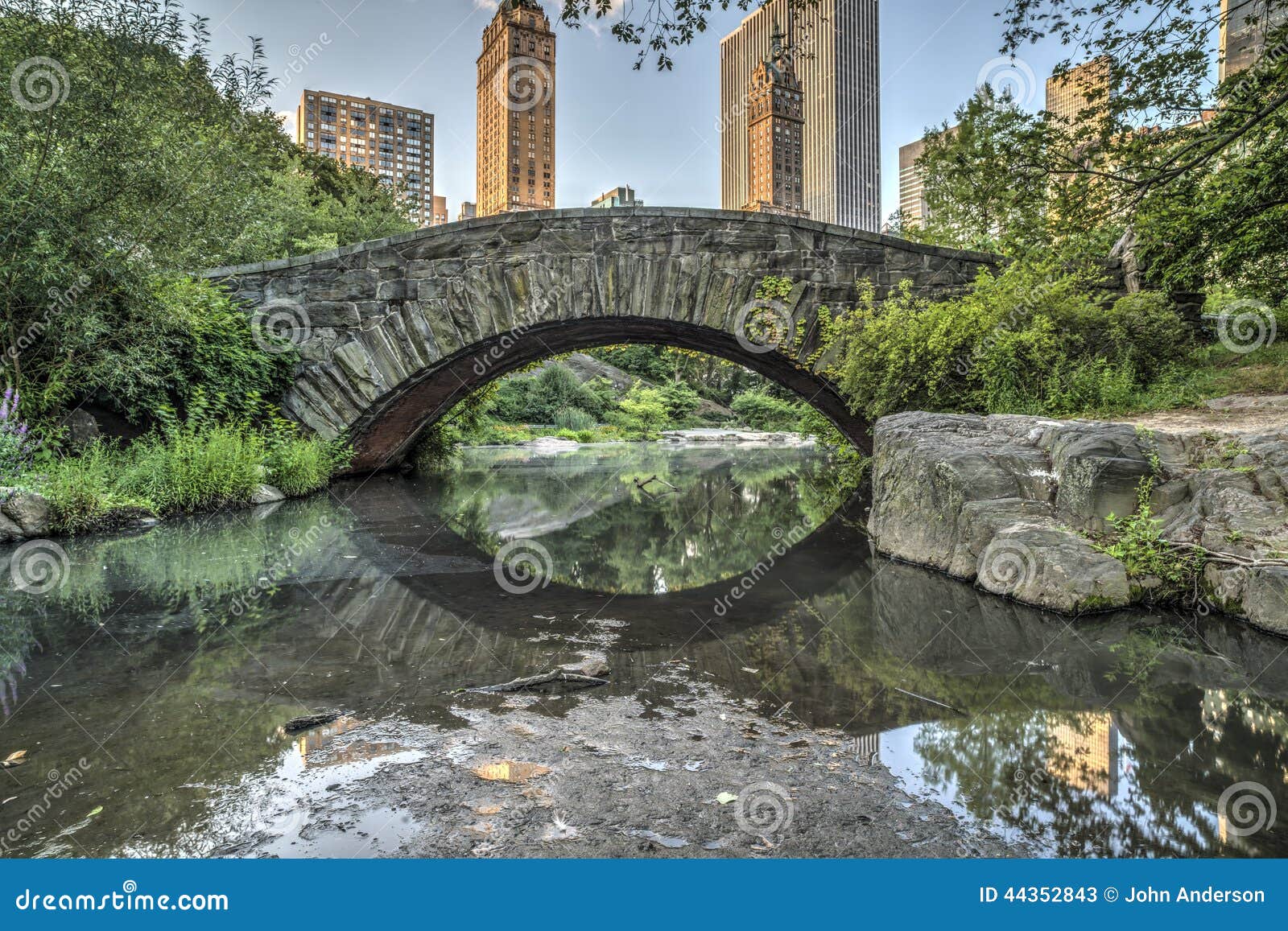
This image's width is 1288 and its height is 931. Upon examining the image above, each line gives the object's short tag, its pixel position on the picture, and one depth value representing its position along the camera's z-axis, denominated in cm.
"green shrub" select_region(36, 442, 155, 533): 611
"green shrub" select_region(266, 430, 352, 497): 909
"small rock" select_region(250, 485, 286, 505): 846
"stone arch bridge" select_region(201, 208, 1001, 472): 878
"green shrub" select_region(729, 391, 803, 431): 3603
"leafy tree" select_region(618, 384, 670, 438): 3041
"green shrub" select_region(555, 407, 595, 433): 2986
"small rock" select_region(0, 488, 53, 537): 582
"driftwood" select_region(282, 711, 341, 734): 232
